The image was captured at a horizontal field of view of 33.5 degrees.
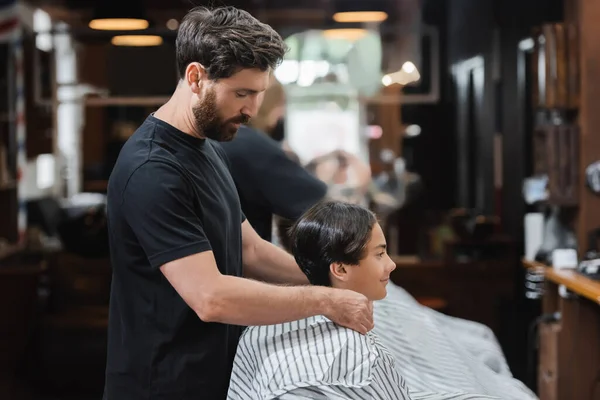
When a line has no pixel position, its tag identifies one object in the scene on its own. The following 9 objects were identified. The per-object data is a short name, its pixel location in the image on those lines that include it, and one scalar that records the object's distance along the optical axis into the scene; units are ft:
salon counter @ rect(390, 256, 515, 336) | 16.47
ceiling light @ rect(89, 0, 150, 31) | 15.81
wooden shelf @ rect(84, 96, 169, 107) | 15.88
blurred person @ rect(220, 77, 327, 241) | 8.91
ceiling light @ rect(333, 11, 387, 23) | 16.05
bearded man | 5.92
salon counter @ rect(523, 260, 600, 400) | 13.76
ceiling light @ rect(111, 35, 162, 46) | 15.80
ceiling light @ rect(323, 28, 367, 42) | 16.02
